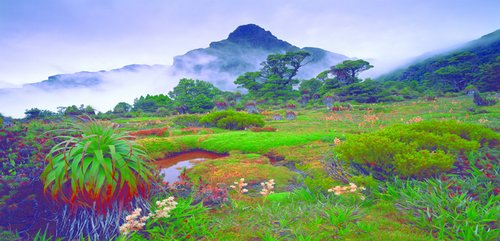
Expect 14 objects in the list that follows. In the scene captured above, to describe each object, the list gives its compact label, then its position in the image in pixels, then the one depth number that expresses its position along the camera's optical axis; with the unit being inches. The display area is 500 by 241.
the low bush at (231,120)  778.2
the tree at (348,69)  2126.0
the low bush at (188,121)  917.2
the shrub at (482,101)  863.1
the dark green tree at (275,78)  2145.5
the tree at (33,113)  1336.1
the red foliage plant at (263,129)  694.7
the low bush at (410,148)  212.7
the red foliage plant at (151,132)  677.0
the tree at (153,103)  2033.1
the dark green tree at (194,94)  1705.7
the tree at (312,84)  2476.6
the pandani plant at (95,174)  156.2
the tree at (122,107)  1862.0
